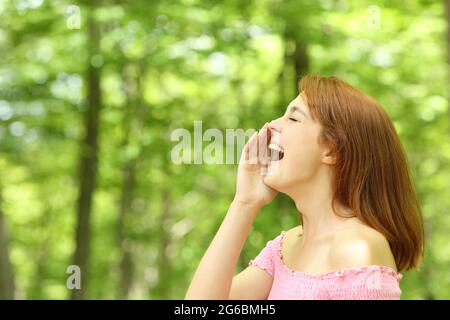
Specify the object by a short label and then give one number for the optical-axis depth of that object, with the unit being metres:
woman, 3.64
